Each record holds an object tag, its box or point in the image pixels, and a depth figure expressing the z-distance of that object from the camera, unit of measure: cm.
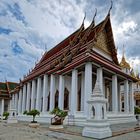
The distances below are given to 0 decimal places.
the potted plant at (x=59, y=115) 732
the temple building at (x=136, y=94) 1900
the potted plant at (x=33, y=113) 844
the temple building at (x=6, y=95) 1803
